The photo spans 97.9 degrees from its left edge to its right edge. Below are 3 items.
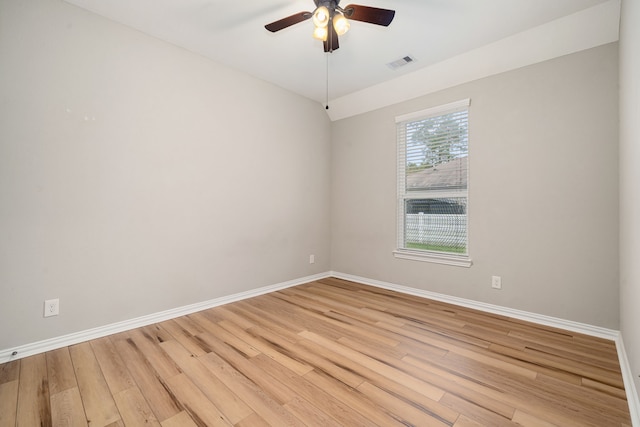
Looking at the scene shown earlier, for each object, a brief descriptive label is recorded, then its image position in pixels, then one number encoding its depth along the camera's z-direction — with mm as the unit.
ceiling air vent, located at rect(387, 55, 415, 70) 3020
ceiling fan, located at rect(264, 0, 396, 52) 1861
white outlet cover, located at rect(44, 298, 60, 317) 2135
